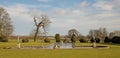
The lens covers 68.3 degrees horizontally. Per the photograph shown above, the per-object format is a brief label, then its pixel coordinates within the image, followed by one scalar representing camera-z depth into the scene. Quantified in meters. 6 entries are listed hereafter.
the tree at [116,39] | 23.11
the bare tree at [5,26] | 23.18
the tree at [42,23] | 30.14
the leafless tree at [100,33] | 34.29
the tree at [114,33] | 33.86
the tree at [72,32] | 34.18
